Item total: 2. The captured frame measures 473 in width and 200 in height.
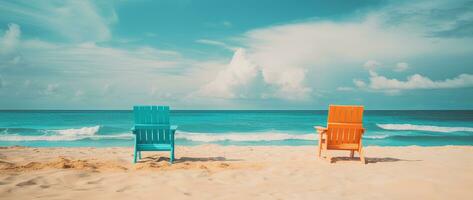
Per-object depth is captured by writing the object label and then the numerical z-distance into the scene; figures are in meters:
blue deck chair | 6.60
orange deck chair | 6.78
